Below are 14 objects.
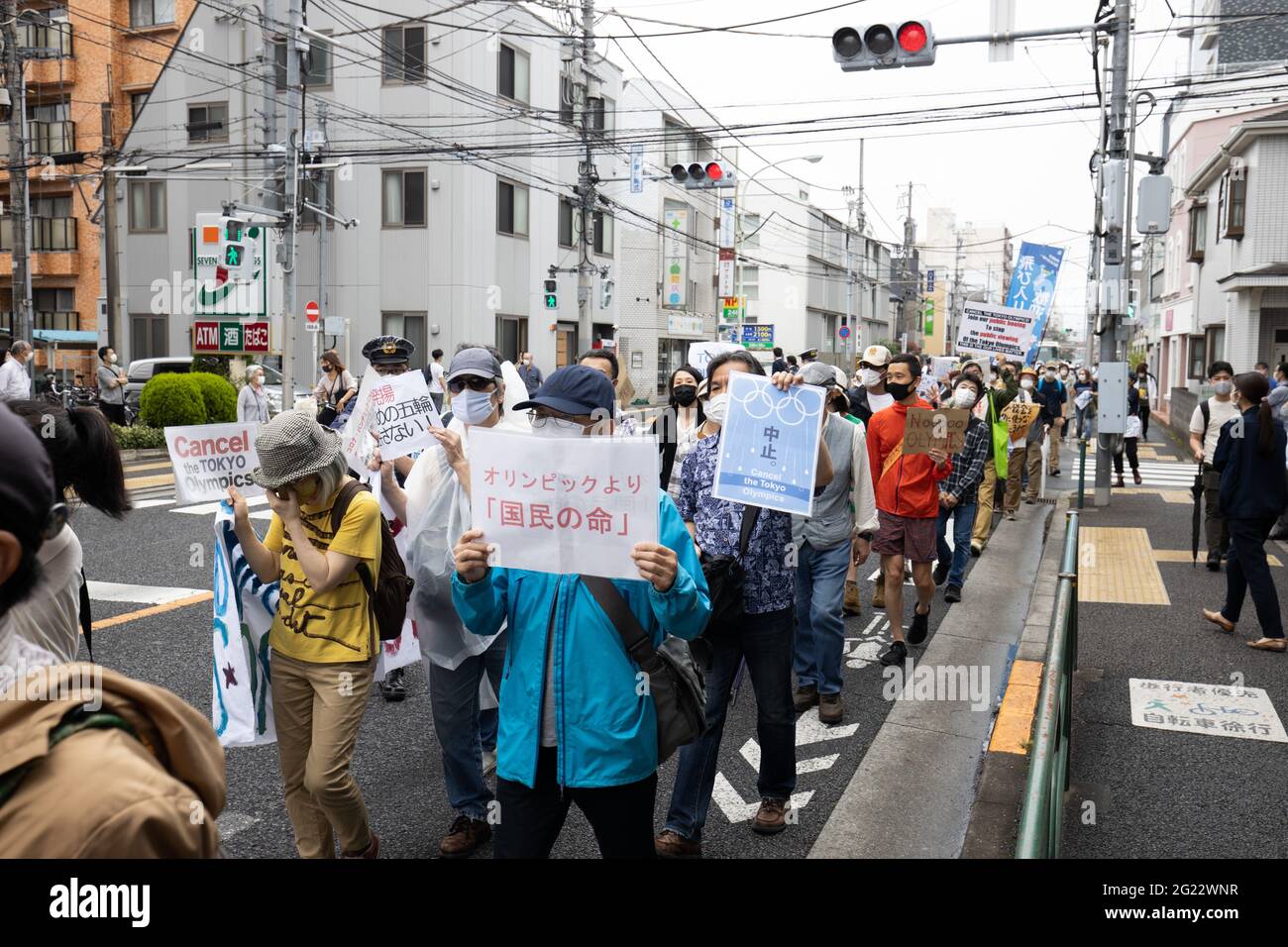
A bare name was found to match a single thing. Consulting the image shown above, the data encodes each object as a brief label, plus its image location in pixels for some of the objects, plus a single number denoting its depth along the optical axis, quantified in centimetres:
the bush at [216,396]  2125
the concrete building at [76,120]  3472
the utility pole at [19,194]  2578
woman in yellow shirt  378
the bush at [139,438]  1989
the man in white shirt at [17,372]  1705
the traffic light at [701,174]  2119
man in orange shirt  756
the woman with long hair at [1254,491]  766
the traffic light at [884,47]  1103
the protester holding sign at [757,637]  454
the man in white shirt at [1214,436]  993
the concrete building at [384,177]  3062
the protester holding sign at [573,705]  295
